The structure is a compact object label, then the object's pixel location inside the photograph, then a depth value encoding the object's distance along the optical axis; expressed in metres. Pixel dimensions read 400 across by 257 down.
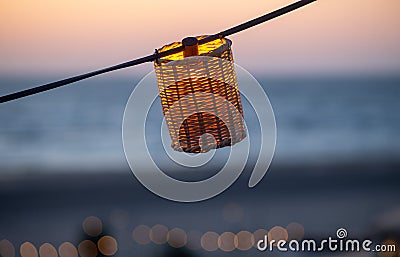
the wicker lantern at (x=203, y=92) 5.87
